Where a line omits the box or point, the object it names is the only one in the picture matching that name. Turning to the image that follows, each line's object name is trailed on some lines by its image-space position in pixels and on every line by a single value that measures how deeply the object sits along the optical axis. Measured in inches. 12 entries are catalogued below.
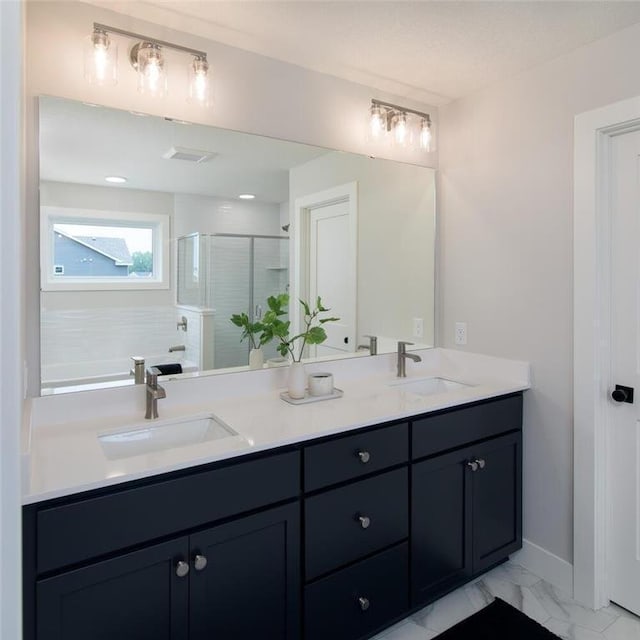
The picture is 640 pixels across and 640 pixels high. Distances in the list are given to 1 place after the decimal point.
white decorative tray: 73.6
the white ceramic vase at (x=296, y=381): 75.0
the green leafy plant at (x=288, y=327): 79.7
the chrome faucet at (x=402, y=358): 94.1
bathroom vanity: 44.8
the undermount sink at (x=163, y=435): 59.7
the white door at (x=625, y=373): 72.2
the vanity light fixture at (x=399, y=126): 89.6
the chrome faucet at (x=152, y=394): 64.6
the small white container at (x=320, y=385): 76.9
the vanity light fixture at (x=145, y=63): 62.2
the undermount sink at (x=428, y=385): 90.2
